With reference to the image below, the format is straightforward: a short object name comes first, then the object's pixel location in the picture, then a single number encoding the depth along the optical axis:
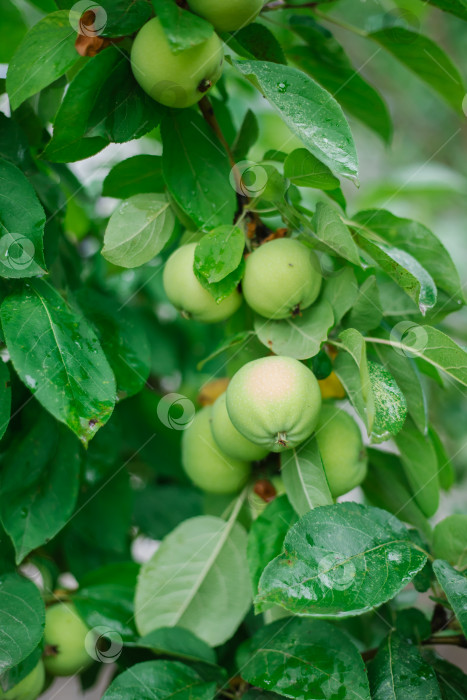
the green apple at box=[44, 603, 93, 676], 1.01
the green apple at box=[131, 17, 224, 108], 0.93
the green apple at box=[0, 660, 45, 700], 0.98
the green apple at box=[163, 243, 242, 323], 0.97
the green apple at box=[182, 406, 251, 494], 1.02
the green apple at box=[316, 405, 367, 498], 0.97
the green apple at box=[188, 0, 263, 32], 0.94
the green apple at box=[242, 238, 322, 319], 0.96
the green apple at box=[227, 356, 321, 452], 0.93
